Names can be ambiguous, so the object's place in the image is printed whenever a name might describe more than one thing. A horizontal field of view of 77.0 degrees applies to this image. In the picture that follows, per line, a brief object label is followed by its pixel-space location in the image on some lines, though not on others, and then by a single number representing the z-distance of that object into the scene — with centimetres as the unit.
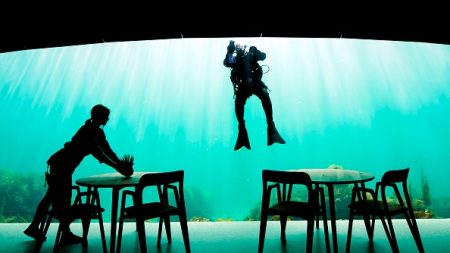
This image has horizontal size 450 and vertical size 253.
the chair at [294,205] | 214
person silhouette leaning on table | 283
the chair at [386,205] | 233
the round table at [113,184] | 240
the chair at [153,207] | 217
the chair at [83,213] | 253
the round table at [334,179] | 234
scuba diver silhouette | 343
